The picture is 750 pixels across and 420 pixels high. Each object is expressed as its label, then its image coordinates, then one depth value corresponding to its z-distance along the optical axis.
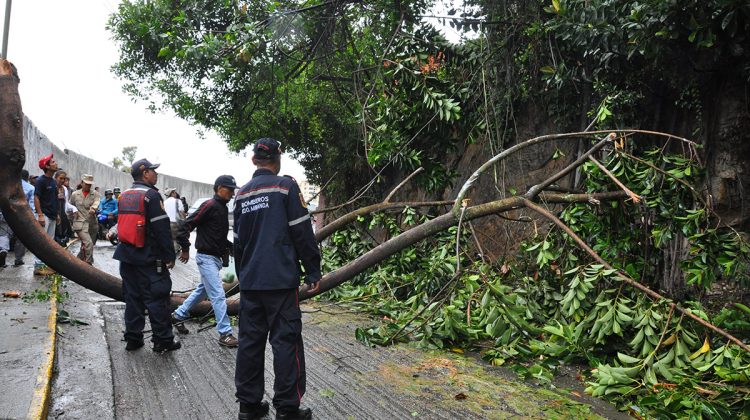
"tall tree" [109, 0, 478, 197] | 8.70
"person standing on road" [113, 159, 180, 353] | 5.70
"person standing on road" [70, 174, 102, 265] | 10.88
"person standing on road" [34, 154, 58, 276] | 9.38
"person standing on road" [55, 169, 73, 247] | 11.13
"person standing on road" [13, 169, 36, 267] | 10.01
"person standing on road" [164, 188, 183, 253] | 11.62
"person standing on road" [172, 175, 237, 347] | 6.15
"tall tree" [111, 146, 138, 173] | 70.81
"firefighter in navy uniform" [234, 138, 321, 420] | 4.05
